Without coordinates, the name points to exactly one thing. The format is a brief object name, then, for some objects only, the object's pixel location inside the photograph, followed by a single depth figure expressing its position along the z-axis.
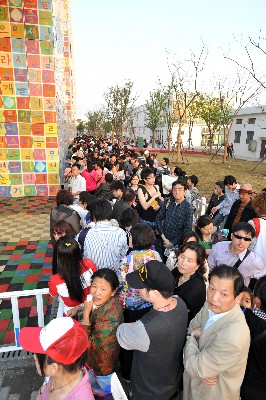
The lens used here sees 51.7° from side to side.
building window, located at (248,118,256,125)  28.81
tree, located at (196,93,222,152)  31.50
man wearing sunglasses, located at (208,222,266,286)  2.79
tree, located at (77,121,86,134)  63.56
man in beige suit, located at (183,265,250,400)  1.54
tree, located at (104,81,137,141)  34.53
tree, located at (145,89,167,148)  33.84
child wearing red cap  1.42
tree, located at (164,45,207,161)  18.36
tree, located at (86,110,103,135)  53.50
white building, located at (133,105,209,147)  49.91
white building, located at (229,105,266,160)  27.70
